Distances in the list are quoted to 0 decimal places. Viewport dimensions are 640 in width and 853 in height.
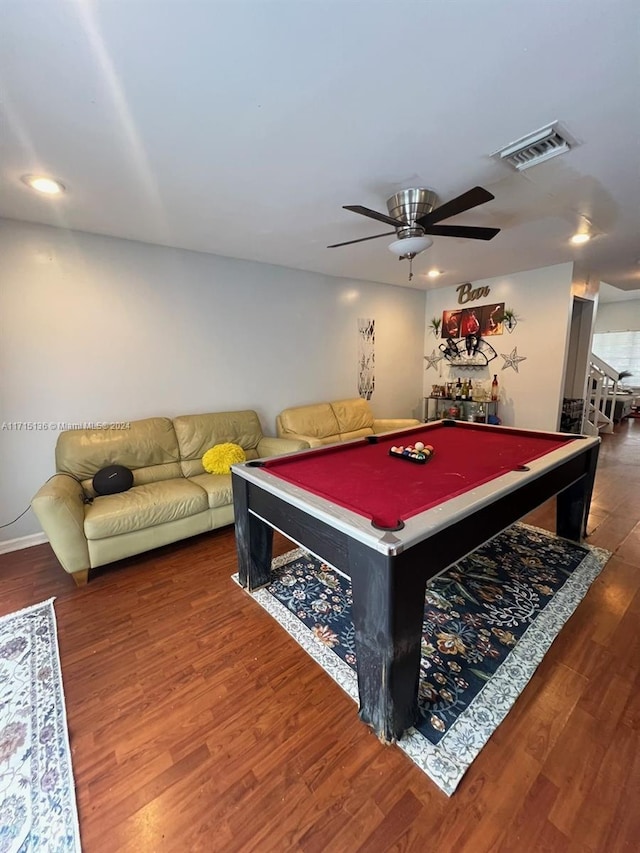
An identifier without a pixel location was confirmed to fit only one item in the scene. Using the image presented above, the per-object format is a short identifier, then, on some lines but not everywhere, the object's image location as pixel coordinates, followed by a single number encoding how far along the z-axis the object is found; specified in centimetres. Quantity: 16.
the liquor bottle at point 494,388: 472
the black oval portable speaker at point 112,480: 268
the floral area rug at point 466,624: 141
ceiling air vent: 164
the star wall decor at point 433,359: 548
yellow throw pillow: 317
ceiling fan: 212
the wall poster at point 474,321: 462
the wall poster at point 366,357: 484
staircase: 661
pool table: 128
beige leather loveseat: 404
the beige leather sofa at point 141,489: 226
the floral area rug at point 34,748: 112
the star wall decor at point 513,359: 448
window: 846
